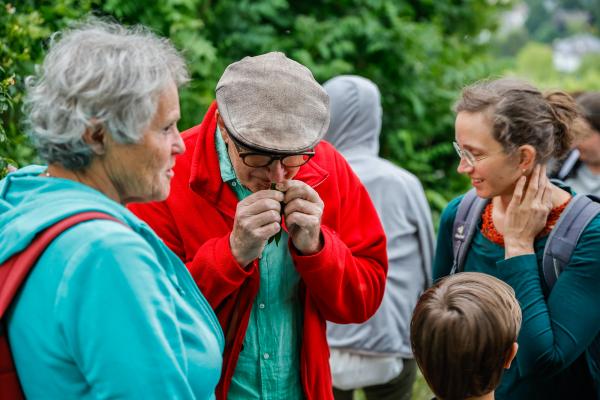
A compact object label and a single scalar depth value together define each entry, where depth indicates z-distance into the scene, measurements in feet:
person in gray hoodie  12.20
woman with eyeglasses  8.23
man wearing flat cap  7.18
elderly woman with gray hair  5.01
